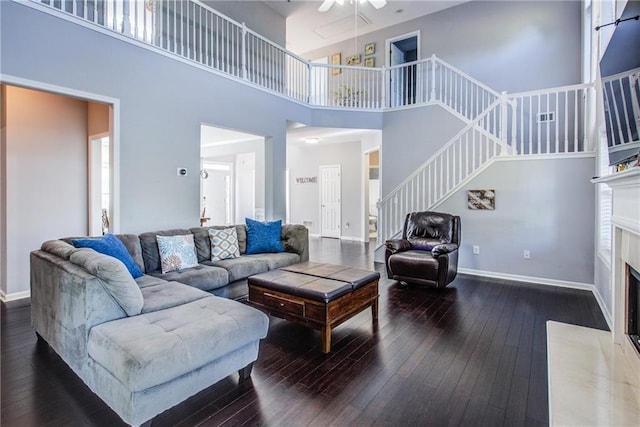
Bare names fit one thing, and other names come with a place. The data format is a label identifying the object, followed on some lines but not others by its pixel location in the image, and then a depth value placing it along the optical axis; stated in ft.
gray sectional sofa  5.53
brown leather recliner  13.97
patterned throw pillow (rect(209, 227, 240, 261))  13.44
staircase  17.26
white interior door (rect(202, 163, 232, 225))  31.78
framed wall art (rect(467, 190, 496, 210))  16.42
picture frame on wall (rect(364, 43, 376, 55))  28.12
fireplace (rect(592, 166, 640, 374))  7.00
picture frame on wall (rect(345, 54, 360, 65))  28.94
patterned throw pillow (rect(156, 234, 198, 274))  11.66
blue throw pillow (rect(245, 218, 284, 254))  14.88
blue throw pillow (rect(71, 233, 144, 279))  8.98
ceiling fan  15.67
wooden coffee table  8.68
